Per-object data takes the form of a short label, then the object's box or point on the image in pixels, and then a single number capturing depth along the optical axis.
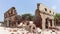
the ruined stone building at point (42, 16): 7.99
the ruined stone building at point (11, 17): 9.05
